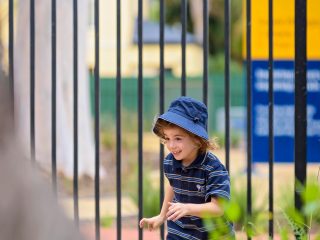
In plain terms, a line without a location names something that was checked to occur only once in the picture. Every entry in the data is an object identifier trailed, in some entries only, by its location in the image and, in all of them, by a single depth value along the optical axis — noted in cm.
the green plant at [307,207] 286
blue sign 1230
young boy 528
